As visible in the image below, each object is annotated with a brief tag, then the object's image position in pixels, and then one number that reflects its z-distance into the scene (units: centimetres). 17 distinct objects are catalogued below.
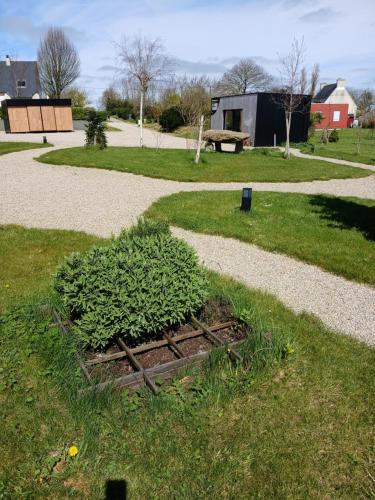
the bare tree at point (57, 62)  5119
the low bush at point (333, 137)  3200
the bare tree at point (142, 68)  2253
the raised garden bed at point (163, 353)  323
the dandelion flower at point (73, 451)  260
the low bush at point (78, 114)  4056
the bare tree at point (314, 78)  3767
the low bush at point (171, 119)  3416
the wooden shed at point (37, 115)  3078
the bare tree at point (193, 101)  3070
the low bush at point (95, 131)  2038
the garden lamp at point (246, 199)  871
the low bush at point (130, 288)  344
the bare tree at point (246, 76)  5772
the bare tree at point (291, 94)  1943
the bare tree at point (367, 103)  3939
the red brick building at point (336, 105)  5162
